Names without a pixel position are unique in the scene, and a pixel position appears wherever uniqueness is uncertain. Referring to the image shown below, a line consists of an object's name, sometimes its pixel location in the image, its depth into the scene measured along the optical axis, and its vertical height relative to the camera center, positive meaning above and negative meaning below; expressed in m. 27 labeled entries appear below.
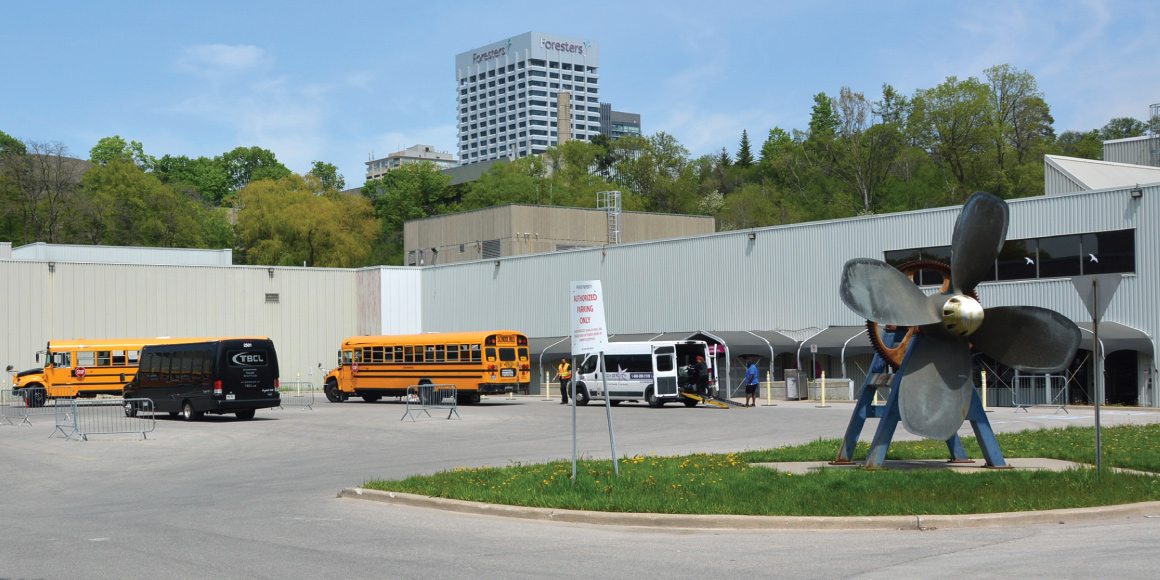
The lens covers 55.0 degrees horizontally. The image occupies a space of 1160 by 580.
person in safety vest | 43.22 -1.63
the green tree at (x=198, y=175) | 122.94 +18.78
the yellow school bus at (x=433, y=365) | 40.75 -0.98
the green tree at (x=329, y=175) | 127.50 +19.10
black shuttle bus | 31.58 -0.99
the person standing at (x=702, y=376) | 38.41 -1.48
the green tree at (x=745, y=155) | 135.62 +22.12
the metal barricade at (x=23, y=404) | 37.19 -2.19
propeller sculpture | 15.16 +0.03
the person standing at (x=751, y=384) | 37.81 -1.76
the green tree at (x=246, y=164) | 130.75 +21.24
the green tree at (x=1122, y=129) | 98.39 +17.57
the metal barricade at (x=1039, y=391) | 36.34 -2.14
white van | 38.25 -1.31
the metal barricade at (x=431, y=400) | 33.16 -2.16
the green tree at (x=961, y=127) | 74.56 +13.72
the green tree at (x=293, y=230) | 83.81 +8.51
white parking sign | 14.36 +0.21
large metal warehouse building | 37.22 +2.13
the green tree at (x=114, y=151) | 109.94 +19.36
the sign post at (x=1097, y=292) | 13.66 +0.41
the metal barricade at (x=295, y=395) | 42.31 -2.42
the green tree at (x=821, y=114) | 113.51 +22.76
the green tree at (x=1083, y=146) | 83.56 +13.87
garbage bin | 42.91 -2.08
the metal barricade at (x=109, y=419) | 27.94 -2.17
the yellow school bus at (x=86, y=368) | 43.53 -0.86
